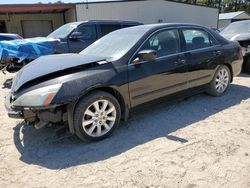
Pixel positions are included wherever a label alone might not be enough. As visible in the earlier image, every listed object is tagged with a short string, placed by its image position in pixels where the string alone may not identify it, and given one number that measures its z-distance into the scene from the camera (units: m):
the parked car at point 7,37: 8.81
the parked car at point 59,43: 5.65
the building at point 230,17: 31.04
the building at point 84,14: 14.07
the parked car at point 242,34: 5.87
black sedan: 2.67
